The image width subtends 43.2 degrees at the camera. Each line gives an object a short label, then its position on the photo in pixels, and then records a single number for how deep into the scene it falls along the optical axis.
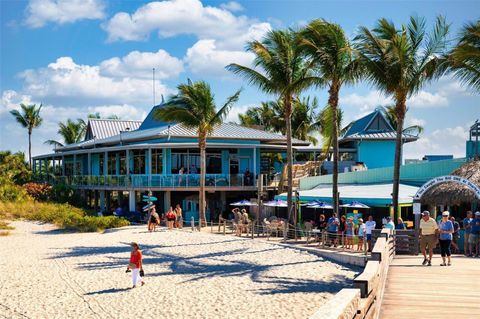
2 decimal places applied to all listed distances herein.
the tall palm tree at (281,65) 26.19
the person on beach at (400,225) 19.42
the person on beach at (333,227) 22.83
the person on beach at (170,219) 31.92
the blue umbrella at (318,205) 25.74
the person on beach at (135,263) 17.81
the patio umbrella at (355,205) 24.29
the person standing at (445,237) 15.39
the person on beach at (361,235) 21.27
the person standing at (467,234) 18.09
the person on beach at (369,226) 20.69
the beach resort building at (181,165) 36.56
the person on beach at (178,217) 32.90
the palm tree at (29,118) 67.06
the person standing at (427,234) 15.55
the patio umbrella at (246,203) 31.70
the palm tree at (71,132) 72.06
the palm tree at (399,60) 21.23
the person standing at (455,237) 19.05
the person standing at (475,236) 17.67
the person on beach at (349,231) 22.38
